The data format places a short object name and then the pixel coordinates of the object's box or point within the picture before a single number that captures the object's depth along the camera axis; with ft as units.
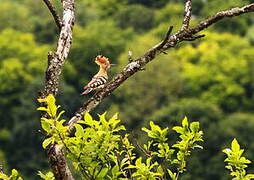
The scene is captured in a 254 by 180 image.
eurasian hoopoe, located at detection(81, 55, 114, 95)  43.16
